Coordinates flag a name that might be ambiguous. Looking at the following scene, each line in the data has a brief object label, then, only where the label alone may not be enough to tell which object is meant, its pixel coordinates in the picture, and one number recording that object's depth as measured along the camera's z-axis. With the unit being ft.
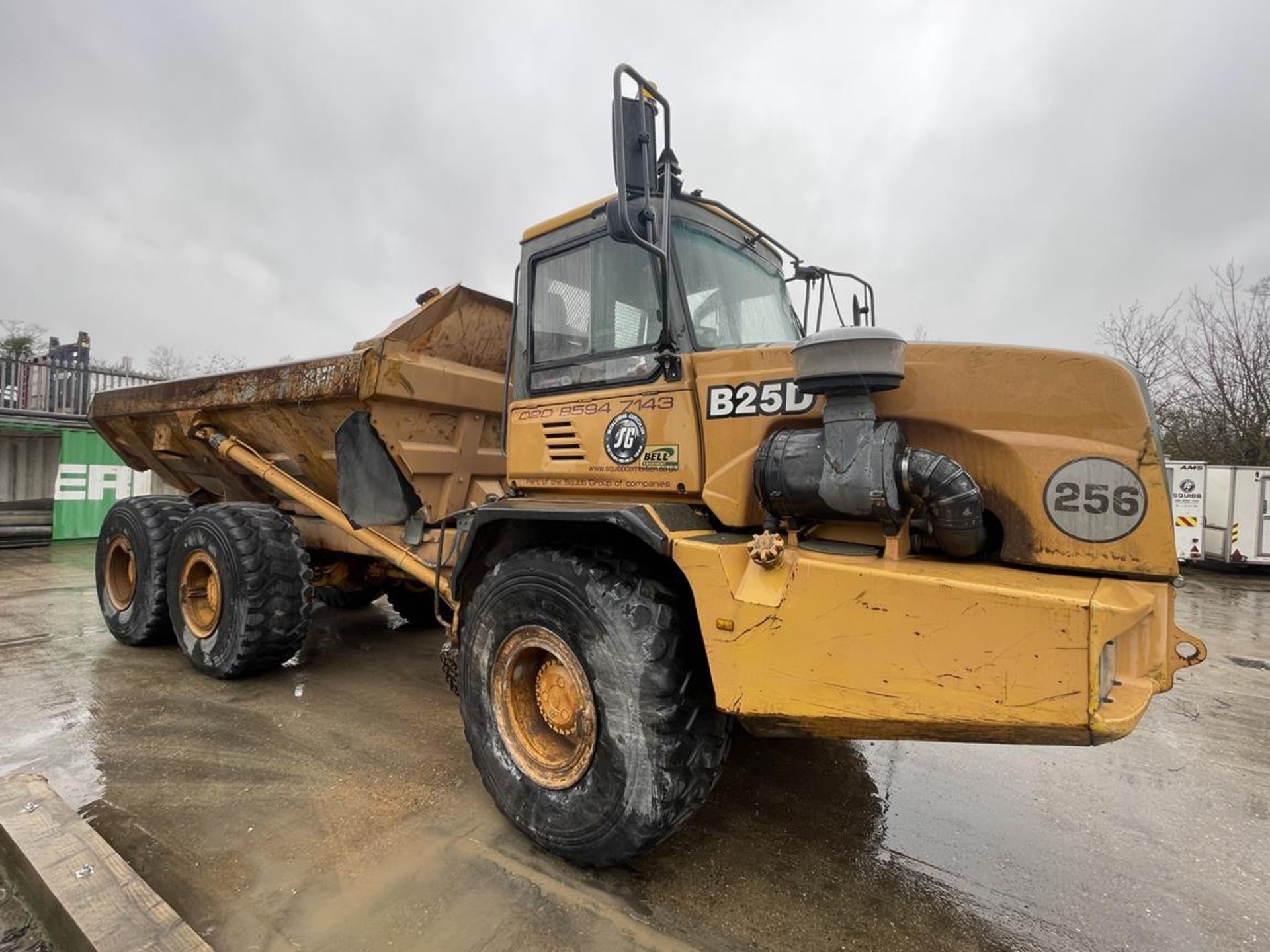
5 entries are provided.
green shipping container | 39.96
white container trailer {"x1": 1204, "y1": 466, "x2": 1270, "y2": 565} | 36.60
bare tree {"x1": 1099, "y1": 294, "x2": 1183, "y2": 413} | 56.95
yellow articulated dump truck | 6.20
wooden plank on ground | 6.68
